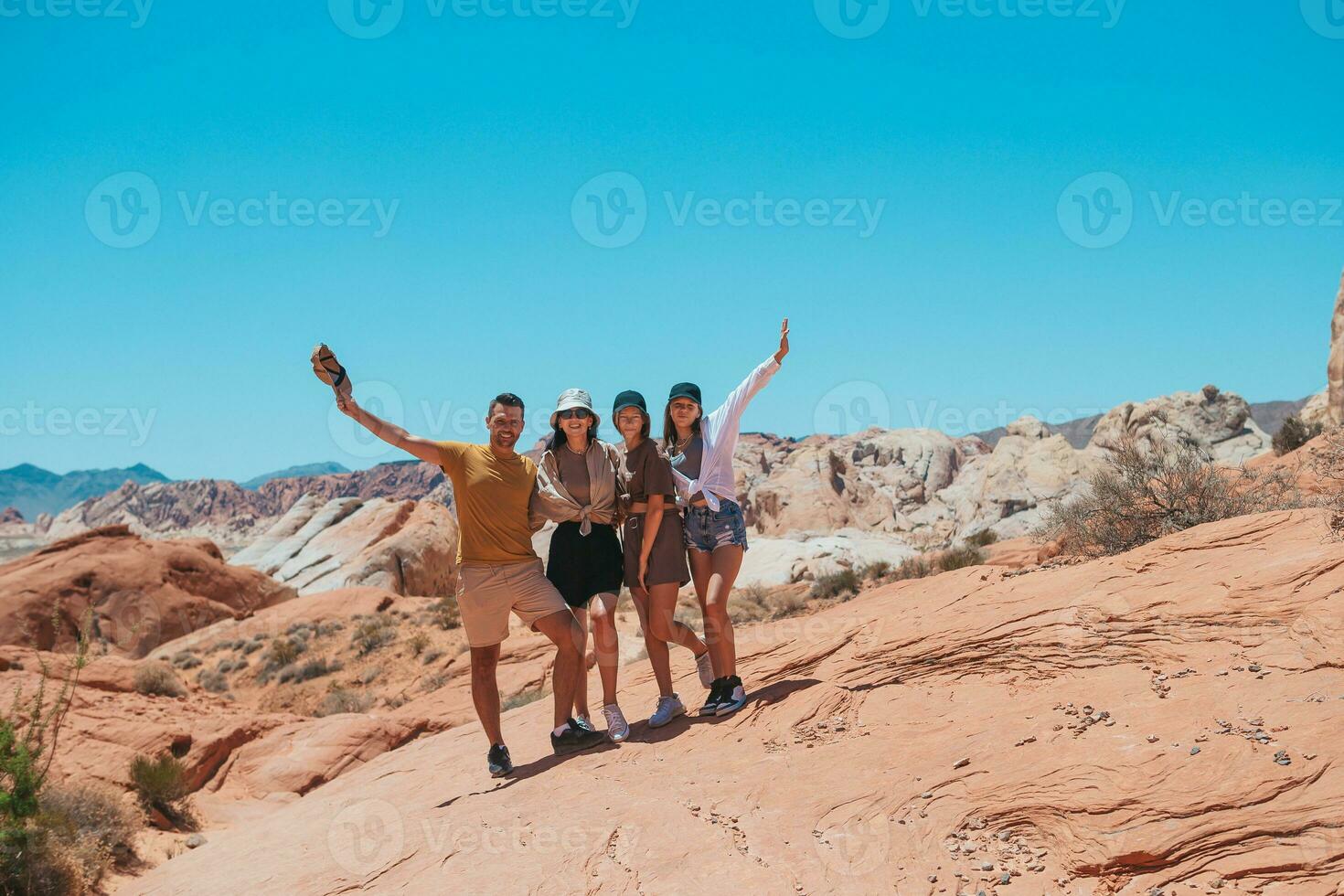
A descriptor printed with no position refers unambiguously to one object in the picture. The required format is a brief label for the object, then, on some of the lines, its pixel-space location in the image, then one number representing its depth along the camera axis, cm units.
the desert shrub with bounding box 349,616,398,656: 1795
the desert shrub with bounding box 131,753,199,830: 898
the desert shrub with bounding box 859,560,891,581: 1675
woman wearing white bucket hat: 575
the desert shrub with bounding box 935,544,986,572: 1450
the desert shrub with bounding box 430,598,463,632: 1866
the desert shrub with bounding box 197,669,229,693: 1722
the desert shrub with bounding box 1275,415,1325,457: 1947
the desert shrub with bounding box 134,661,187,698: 1220
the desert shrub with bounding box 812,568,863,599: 1606
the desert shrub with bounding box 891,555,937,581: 1476
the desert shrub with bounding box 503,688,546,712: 1105
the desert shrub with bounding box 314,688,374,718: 1484
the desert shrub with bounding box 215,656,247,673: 1809
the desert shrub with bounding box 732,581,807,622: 1550
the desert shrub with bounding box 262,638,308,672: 1795
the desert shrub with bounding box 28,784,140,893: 625
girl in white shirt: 590
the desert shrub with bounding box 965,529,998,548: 2223
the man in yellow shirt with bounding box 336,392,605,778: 561
